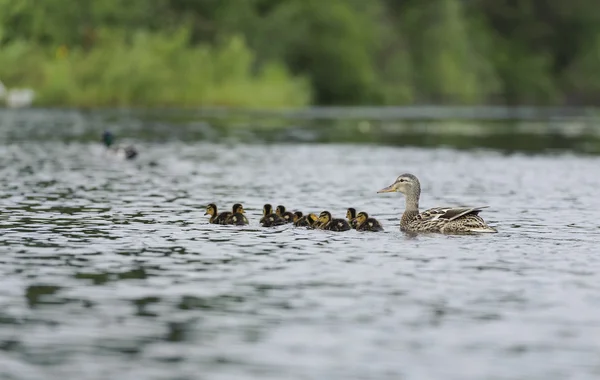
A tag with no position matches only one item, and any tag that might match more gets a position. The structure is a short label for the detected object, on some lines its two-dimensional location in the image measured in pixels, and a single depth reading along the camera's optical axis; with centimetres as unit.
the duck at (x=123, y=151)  3712
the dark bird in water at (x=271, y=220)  2019
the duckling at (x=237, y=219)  2028
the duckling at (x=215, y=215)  2036
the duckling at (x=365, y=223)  1964
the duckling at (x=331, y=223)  1961
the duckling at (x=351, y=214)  2058
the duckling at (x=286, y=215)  2041
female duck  1920
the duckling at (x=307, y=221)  1992
